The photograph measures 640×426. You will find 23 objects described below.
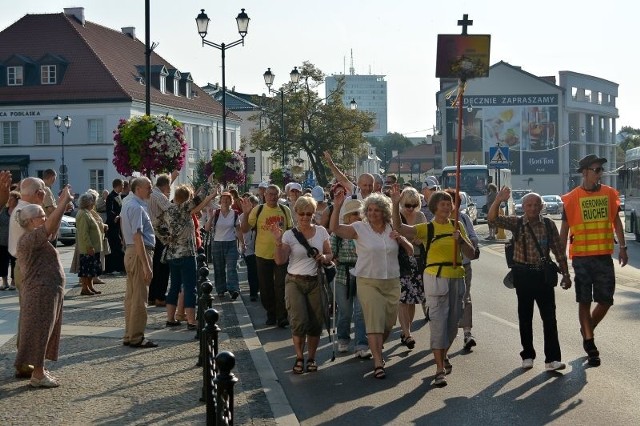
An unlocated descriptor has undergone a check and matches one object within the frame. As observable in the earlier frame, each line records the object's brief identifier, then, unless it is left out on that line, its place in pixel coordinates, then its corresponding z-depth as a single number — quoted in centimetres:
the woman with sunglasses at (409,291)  1238
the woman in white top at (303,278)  1084
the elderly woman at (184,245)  1357
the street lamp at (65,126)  5827
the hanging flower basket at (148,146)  1995
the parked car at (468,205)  4240
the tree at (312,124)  6297
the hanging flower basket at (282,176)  4670
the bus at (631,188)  3447
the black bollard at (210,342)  735
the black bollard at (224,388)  534
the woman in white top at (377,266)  1038
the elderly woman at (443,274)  1013
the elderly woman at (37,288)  947
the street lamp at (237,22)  3177
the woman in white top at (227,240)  1806
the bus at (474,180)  5459
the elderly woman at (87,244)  1864
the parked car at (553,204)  6781
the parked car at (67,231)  3641
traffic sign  3878
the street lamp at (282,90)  4453
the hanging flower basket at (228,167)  3541
